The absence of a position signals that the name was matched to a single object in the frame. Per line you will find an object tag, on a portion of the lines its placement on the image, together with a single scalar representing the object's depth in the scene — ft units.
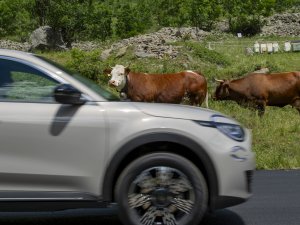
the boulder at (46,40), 162.50
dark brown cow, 61.52
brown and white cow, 54.95
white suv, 20.31
